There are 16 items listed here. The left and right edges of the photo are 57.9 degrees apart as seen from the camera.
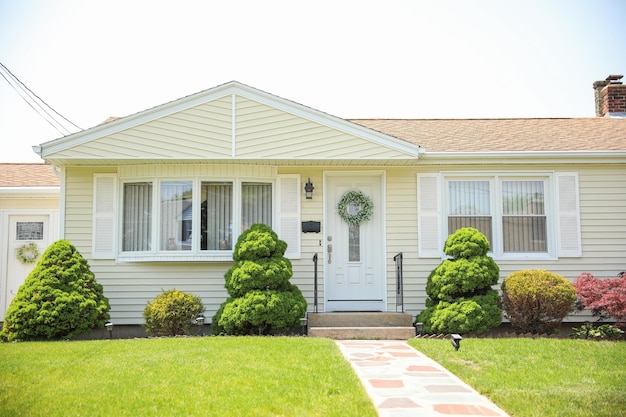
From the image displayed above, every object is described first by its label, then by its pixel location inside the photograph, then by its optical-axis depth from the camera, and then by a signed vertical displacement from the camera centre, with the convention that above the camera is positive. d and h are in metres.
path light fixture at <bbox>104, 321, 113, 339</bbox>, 8.91 -1.35
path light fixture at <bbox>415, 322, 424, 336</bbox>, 9.08 -1.42
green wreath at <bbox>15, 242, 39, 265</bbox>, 11.90 -0.24
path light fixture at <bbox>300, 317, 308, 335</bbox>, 9.11 -1.32
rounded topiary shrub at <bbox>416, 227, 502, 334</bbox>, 8.66 -0.80
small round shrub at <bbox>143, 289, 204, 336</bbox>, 8.91 -1.14
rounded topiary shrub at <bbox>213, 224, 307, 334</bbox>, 8.59 -0.79
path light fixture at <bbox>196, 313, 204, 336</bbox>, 9.03 -1.27
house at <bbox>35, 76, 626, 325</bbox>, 9.53 +0.66
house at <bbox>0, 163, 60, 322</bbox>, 11.86 +0.35
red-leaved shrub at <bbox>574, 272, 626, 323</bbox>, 8.48 -0.85
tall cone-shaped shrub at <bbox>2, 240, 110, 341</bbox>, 8.45 -0.93
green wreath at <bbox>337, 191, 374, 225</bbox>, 10.20 +0.61
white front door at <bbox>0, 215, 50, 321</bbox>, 11.91 +0.05
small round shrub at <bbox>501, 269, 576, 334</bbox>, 8.73 -0.92
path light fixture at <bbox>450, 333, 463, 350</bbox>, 7.12 -1.28
